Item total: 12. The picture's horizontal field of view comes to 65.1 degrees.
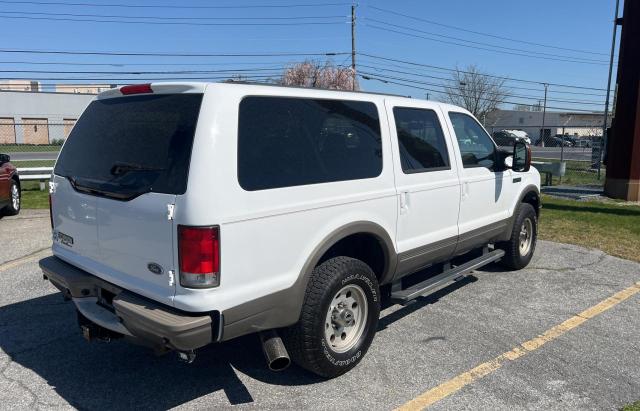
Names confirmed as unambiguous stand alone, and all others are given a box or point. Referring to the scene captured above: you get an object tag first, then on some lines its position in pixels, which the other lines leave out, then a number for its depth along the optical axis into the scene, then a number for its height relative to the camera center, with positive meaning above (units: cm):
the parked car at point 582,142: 4848 -49
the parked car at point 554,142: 5806 -55
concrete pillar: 1193 +48
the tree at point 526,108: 8609 +503
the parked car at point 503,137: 3231 -2
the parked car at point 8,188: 909 -111
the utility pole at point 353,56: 3675 +574
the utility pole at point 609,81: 1493 +173
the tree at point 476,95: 5500 +463
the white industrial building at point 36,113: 4241 +146
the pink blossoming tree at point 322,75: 3952 +487
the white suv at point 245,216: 282 -53
